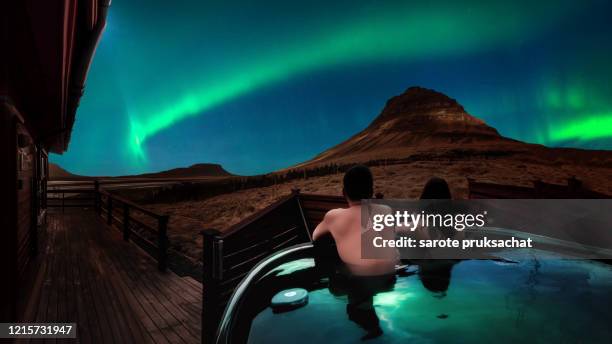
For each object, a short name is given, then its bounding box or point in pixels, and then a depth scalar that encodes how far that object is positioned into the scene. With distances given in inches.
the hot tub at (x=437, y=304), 85.1
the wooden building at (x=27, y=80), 92.8
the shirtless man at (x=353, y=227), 85.0
